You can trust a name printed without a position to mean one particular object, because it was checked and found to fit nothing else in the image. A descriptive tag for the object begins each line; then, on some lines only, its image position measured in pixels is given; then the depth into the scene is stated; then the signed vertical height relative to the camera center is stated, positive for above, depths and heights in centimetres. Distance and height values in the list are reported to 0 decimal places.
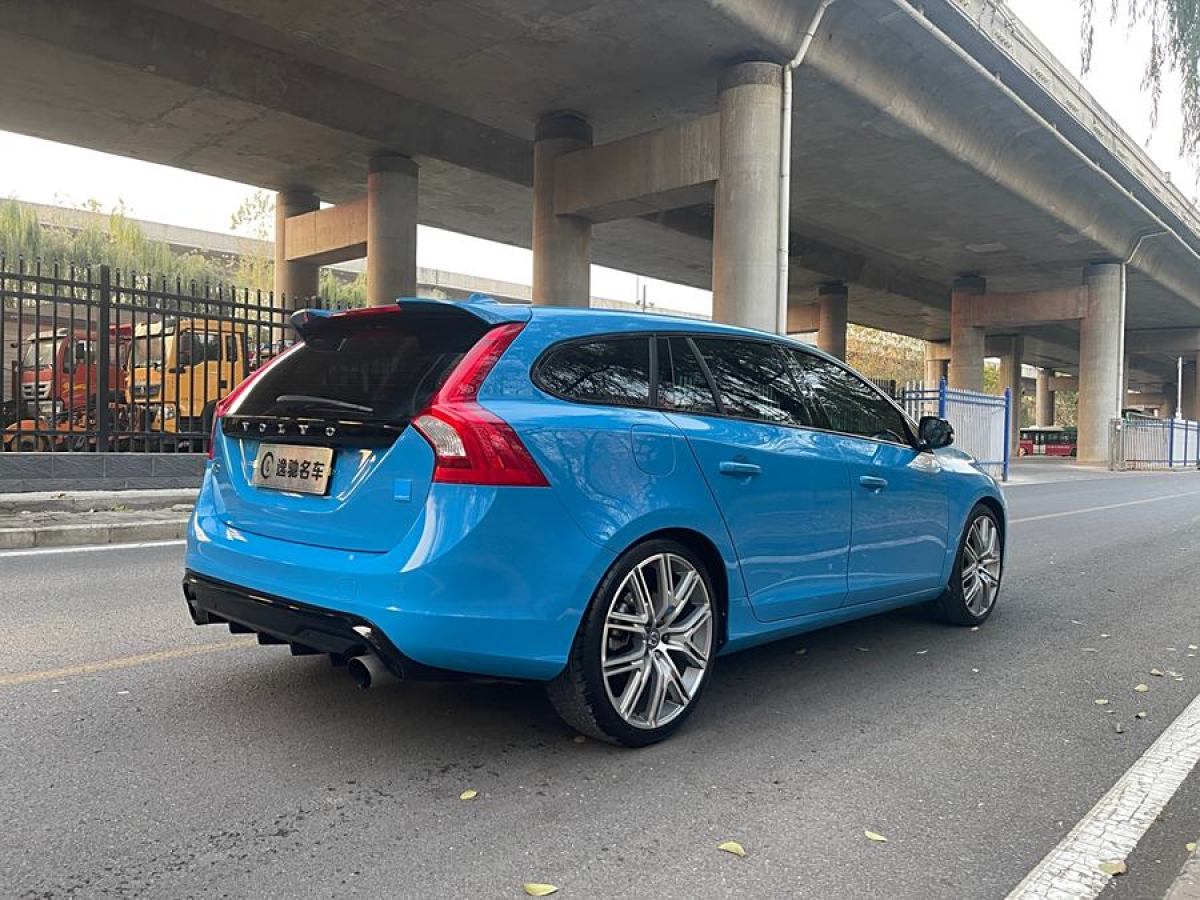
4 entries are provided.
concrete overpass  1609 +636
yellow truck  1383 +62
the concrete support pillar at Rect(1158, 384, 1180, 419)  8425 +263
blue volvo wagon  303 -32
